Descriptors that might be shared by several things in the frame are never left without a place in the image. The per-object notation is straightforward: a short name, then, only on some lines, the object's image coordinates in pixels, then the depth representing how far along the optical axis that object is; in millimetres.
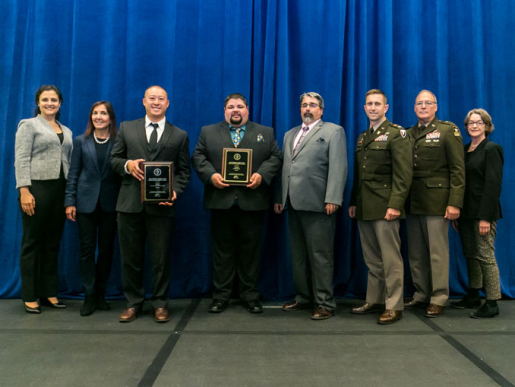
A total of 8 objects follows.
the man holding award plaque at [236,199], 3088
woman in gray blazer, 3078
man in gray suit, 3031
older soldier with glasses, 3008
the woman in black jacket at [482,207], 3031
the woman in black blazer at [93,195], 3057
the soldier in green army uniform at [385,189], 2879
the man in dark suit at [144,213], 2910
